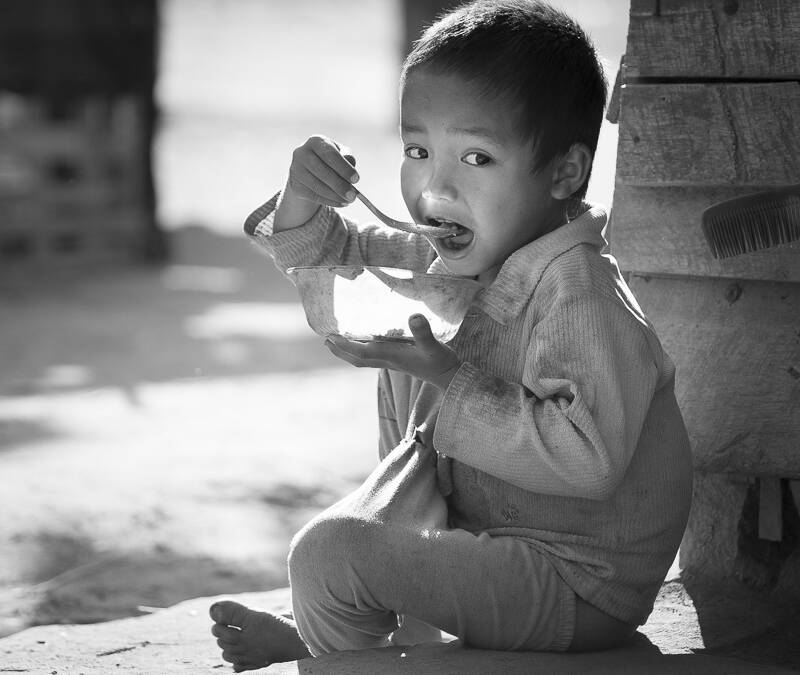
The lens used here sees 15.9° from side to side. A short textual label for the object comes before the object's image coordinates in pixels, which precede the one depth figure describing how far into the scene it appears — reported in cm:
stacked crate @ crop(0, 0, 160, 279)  750
